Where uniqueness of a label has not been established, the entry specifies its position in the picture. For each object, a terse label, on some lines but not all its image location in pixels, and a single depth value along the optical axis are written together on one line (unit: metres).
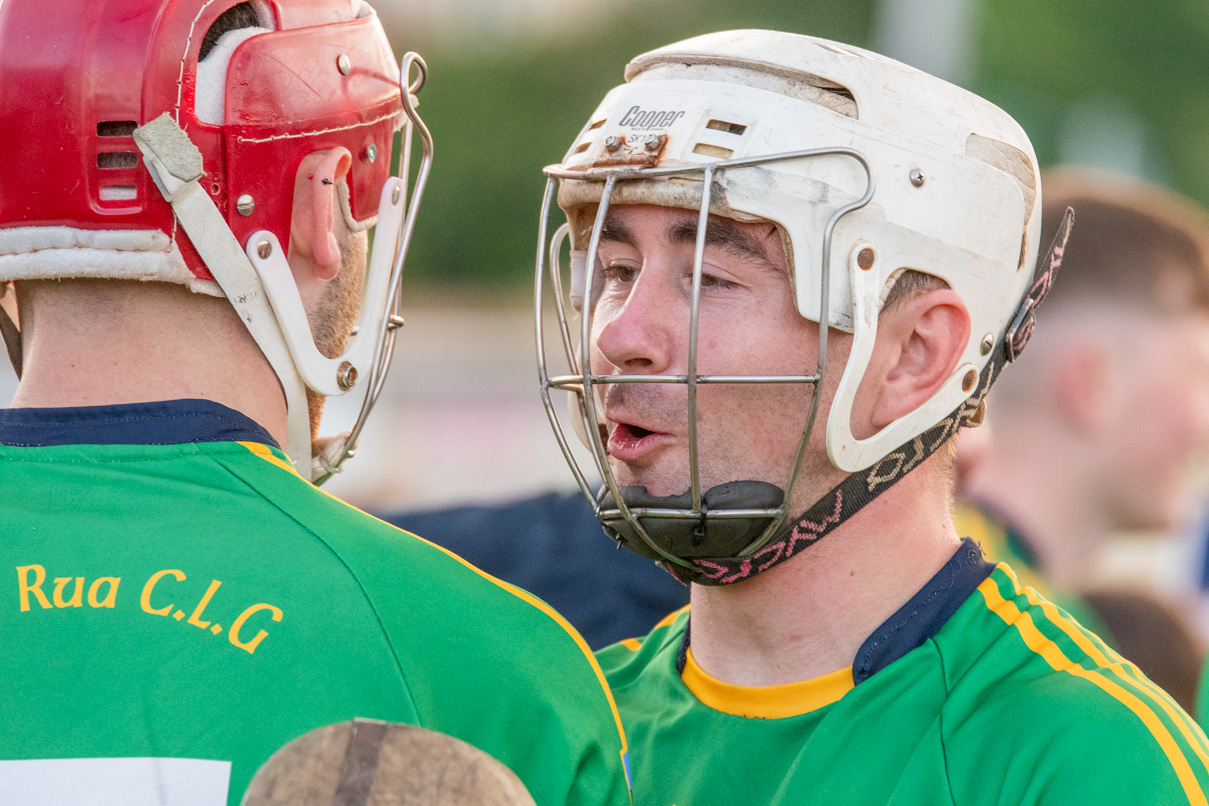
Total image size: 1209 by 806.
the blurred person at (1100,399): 9.75
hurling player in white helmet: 4.49
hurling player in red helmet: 3.55
